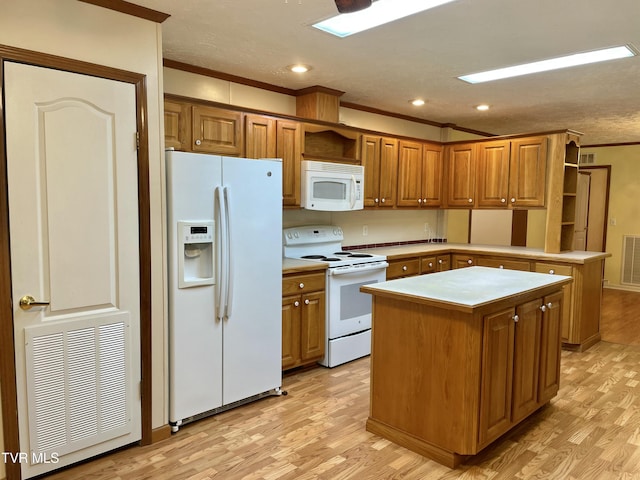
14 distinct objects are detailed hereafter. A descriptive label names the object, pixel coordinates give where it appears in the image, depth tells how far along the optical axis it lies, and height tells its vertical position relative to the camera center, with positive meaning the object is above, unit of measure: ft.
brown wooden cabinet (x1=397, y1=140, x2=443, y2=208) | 16.67 +1.22
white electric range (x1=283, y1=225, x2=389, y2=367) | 12.75 -2.25
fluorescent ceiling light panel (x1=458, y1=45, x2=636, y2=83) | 10.13 +3.49
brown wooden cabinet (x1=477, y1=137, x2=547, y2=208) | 15.65 +1.25
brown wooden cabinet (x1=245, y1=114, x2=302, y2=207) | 12.00 +1.63
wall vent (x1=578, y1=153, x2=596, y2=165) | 25.12 +2.77
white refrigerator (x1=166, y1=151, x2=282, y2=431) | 9.09 -1.64
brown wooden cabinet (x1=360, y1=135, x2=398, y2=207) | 15.30 +1.28
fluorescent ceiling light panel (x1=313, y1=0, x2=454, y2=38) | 7.91 +3.51
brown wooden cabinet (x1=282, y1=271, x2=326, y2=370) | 11.73 -2.99
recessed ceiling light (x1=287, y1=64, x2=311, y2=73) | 11.51 +3.48
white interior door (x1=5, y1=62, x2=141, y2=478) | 7.19 -0.98
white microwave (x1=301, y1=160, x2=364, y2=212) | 13.12 +0.58
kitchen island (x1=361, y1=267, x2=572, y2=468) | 7.75 -2.78
